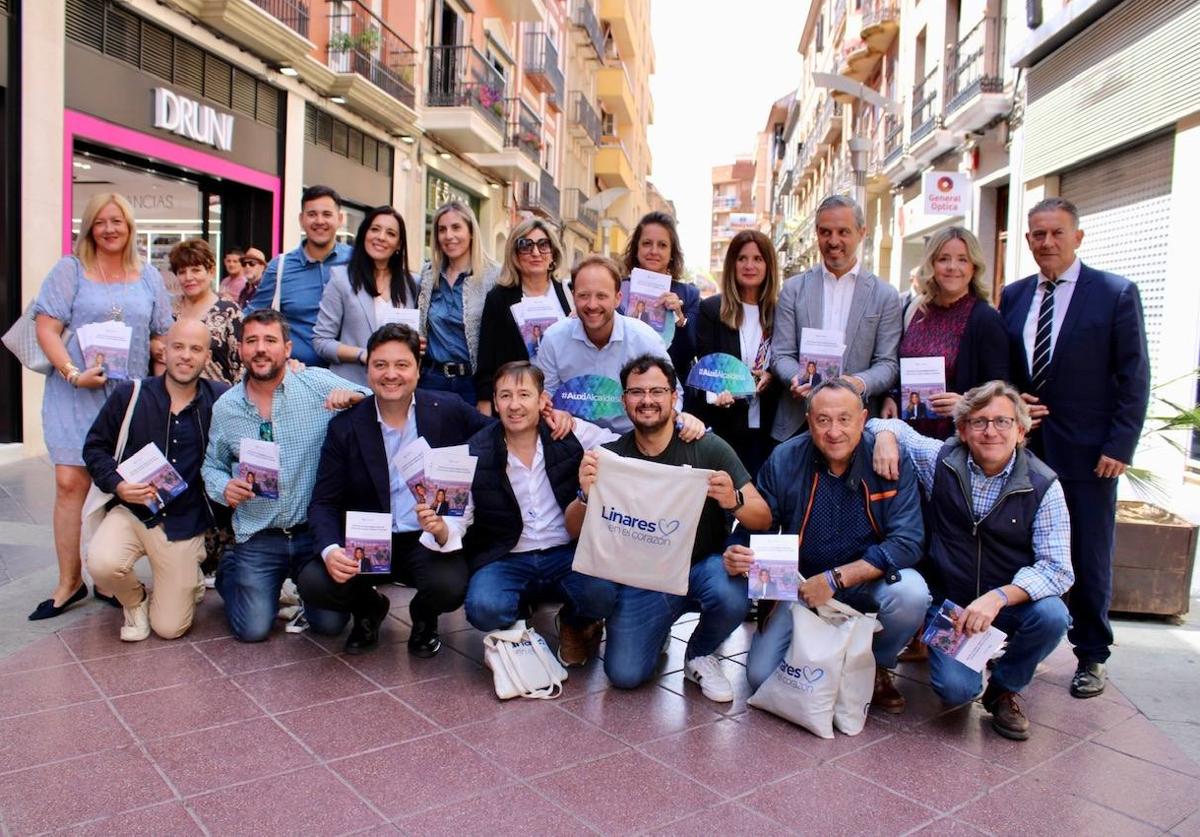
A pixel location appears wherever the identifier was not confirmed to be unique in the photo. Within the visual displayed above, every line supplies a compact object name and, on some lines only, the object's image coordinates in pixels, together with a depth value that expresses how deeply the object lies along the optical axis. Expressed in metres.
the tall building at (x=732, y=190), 125.06
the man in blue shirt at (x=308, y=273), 5.36
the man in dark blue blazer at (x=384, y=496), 4.36
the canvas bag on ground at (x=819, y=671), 3.68
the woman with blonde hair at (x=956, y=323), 4.40
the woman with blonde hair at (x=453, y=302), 5.26
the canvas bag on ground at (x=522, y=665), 4.00
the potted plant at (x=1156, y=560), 5.28
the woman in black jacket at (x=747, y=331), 5.07
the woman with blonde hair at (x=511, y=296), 5.06
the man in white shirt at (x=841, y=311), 4.79
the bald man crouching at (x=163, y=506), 4.51
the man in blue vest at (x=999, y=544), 3.75
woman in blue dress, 4.75
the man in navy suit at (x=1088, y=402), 4.18
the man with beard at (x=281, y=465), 4.54
